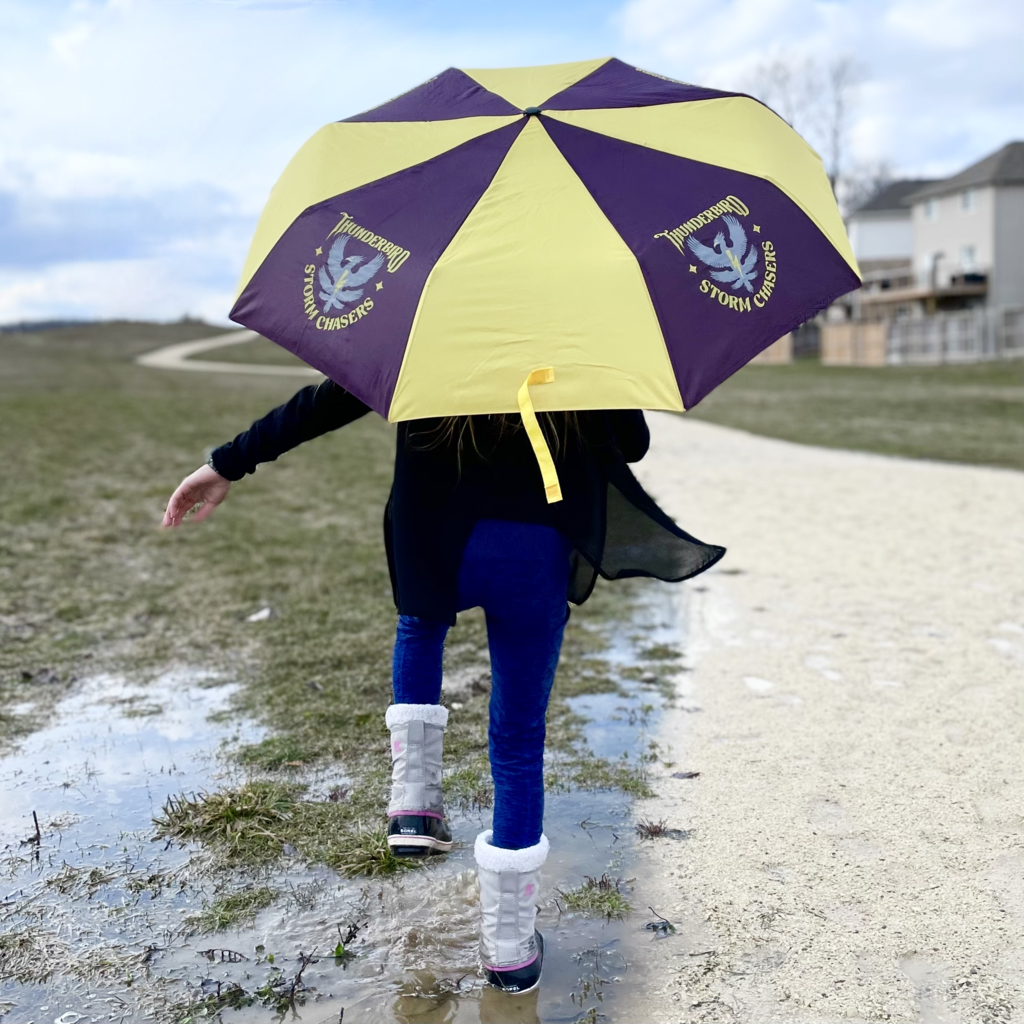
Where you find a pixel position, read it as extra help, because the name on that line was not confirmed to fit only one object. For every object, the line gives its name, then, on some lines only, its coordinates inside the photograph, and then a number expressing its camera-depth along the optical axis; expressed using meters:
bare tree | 51.00
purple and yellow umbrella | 2.15
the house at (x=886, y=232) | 54.69
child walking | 2.39
